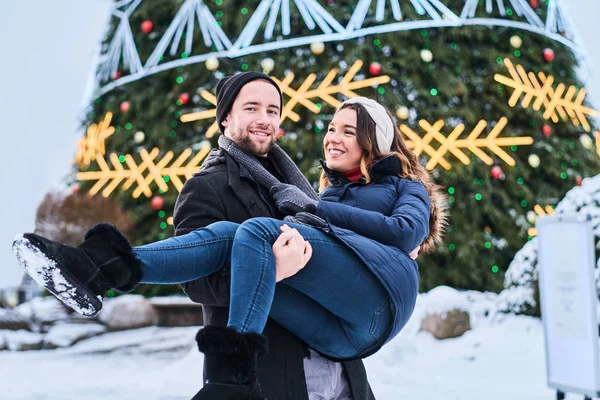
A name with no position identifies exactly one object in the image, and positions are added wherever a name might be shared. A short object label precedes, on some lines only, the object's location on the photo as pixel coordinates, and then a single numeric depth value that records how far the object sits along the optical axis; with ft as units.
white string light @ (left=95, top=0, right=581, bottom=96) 19.35
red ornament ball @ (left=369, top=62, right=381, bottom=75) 21.63
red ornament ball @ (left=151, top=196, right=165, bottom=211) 22.44
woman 5.84
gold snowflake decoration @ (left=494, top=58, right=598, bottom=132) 22.81
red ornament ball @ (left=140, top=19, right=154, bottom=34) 24.16
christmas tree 21.62
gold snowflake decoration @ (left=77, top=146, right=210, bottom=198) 22.45
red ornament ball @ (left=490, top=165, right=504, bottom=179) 22.25
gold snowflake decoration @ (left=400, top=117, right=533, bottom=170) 21.17
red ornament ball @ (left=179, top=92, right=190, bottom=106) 23.08
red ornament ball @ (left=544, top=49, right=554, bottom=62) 24.16
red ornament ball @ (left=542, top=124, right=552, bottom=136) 23.47
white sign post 12.71
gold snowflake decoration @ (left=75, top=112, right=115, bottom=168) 24.88
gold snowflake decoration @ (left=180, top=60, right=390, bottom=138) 21.15
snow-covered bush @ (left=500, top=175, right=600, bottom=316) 19.31
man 7.08
